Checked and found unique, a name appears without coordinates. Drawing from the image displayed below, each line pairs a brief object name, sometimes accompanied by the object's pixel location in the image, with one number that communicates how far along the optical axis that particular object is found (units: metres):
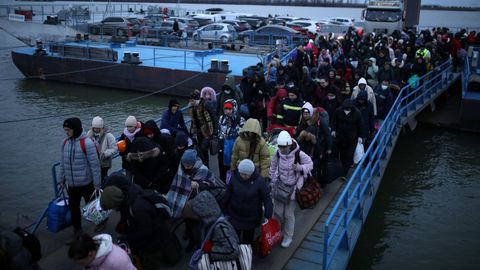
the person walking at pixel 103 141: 6.57
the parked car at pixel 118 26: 28.62
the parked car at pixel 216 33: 26.52
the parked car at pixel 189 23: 30.79
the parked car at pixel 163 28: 27.30
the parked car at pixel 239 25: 30.62
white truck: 24.84
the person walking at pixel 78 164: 5.77
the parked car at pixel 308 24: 29.57
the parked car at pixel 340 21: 33.66
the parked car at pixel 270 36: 23.22
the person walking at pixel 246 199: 4.91
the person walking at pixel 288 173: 5.62
